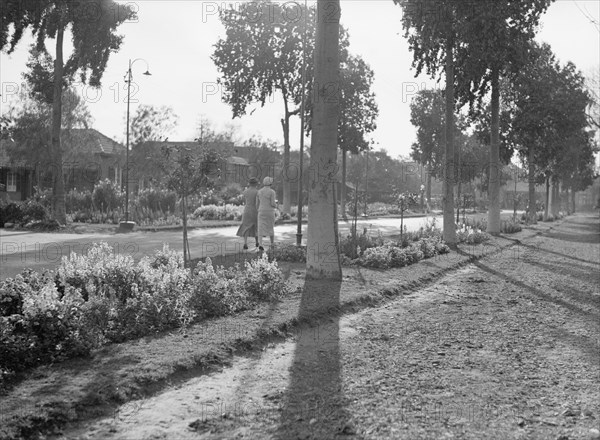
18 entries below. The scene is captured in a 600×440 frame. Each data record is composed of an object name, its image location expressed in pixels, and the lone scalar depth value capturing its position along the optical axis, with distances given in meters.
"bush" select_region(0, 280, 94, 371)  5.10
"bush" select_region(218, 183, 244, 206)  46.24
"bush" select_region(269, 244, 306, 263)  14.21
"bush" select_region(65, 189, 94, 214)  31.23
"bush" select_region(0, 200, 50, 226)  24.99
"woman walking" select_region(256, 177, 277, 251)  15.48
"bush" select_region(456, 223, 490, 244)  22.12
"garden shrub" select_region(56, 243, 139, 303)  7.28
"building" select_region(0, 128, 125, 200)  42.38
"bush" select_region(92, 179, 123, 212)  31.02
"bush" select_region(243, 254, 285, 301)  8.95
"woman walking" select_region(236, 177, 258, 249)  16.08
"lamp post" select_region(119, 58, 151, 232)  25.17
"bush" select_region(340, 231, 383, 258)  14.86
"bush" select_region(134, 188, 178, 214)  32.12
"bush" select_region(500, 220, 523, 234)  30.14
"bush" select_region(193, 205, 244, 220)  35.56
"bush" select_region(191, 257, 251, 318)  7.73
